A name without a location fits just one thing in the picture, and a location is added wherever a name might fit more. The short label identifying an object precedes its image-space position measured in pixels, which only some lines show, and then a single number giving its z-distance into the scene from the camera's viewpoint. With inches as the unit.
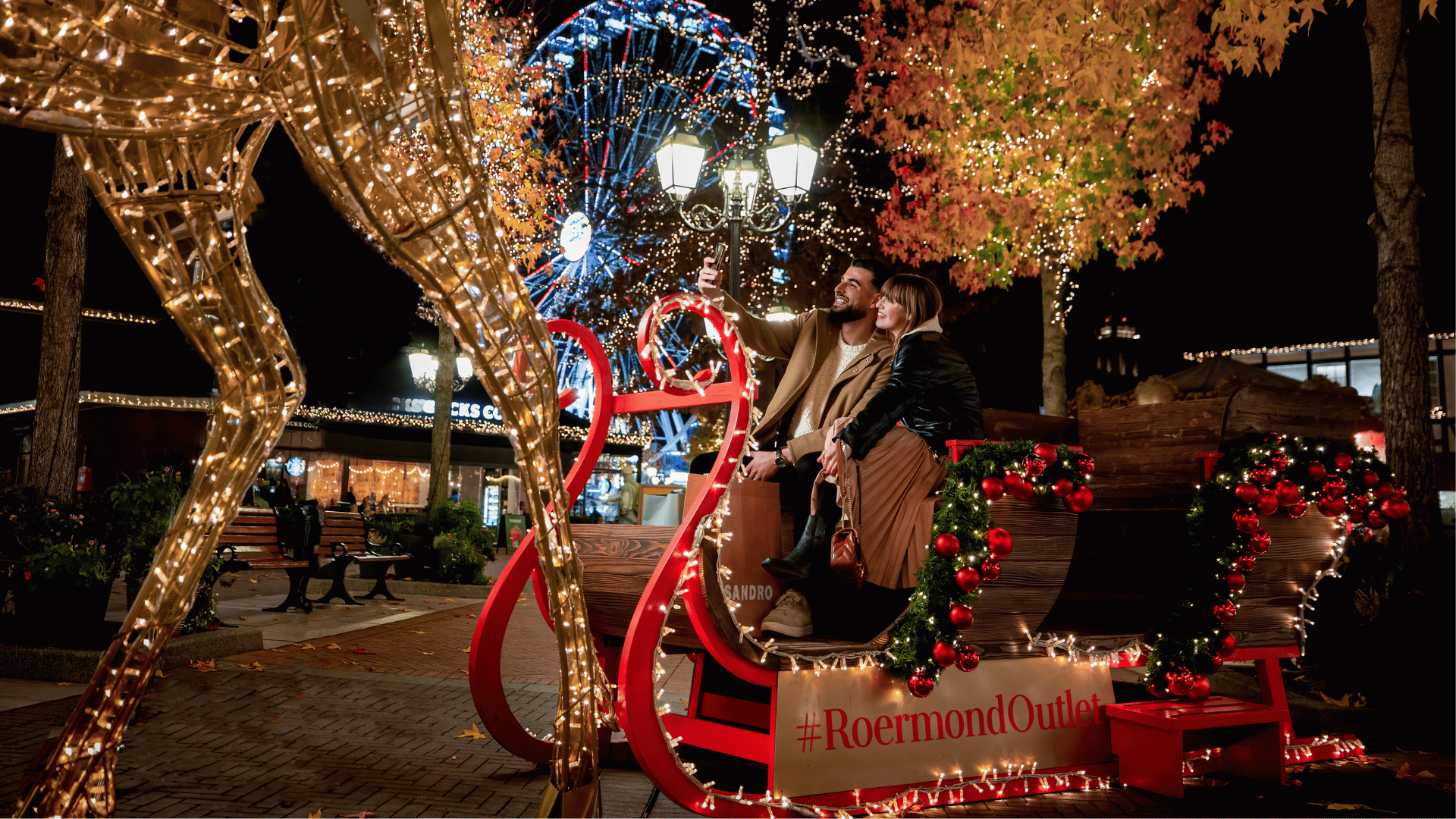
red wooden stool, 155.3
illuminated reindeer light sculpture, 83.4
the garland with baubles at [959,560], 141.1
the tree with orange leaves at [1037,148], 441.7
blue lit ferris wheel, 799.1
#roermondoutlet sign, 136.9
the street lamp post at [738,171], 327.6
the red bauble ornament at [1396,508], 172.2
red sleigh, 130.0
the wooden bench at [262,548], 364.8
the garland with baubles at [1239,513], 167.2
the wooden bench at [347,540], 433.4
